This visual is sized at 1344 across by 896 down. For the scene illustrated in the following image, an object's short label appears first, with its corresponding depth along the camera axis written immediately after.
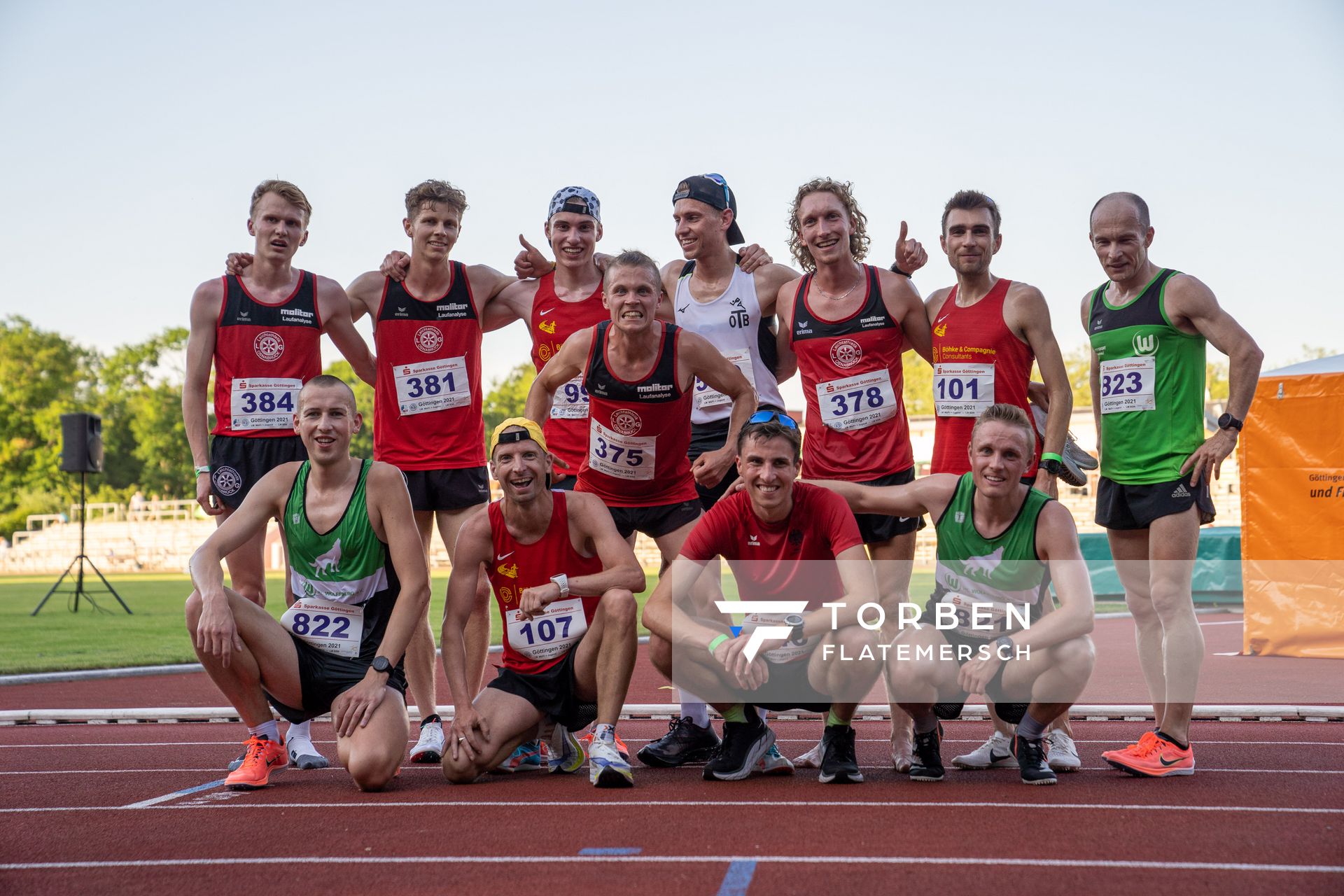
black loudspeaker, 16.45
